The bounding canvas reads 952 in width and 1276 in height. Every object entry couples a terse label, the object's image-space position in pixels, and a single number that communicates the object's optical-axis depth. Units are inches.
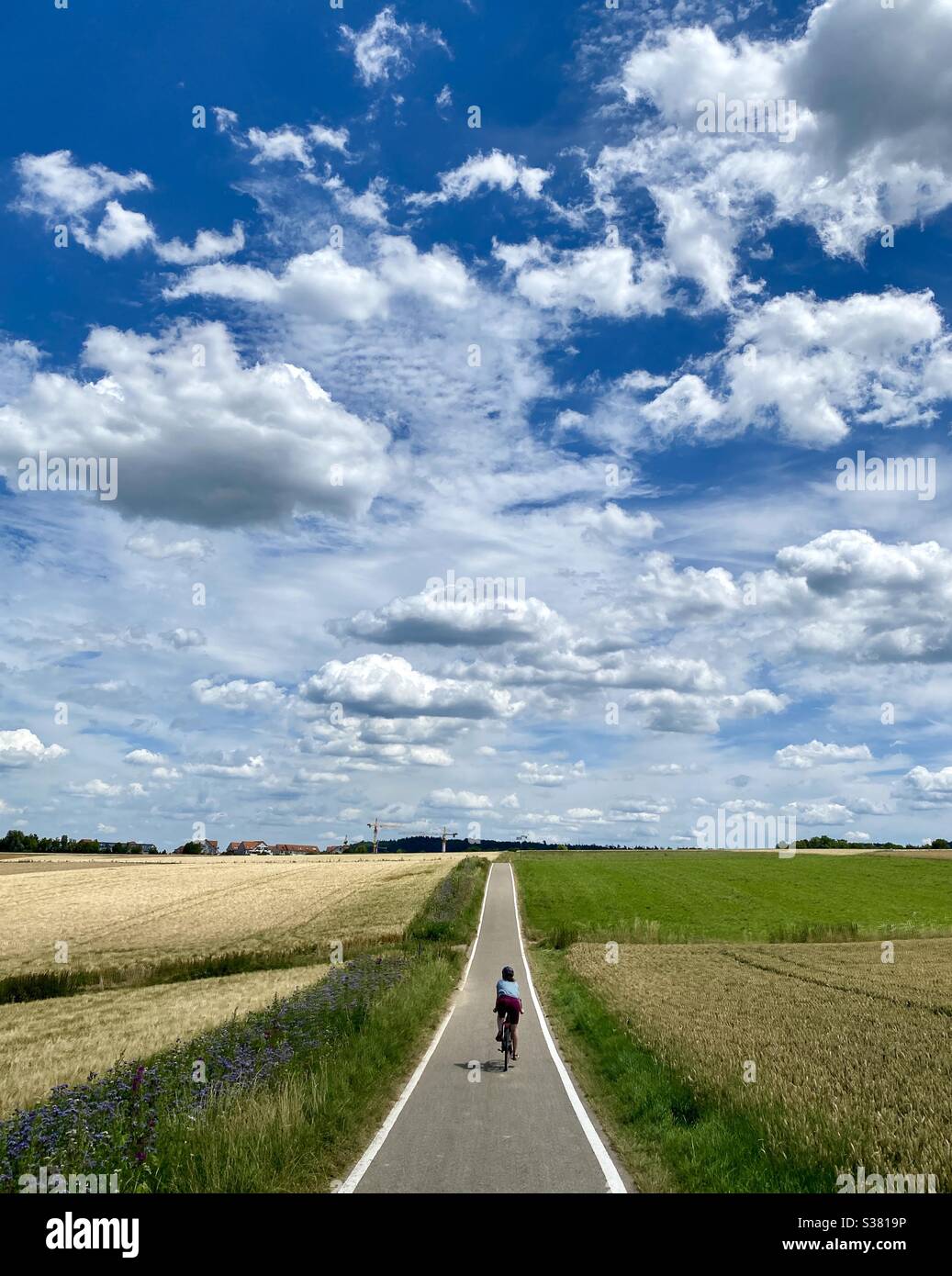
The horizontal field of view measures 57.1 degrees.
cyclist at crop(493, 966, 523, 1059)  671.8
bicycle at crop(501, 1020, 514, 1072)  660.7
